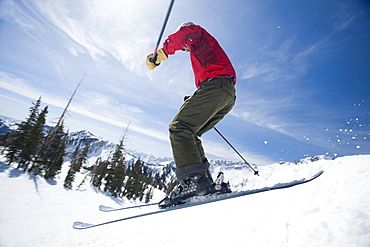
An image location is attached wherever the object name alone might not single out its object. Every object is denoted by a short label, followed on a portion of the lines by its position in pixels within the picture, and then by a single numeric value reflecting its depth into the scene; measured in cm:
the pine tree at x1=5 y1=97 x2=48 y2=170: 2384
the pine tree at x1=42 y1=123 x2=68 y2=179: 2839
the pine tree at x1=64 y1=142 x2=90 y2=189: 3069
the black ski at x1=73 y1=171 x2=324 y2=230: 187
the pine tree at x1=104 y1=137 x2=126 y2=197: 3553
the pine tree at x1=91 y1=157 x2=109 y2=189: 4362
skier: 239
